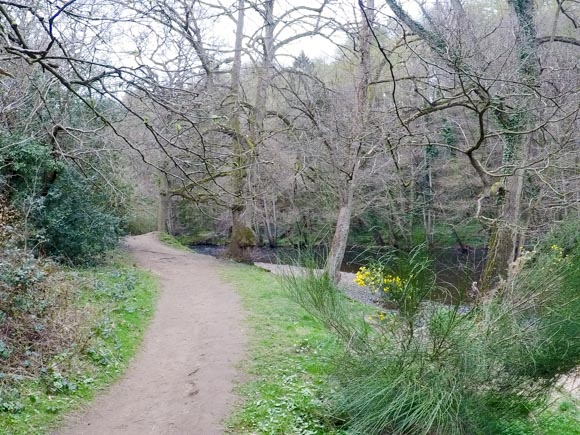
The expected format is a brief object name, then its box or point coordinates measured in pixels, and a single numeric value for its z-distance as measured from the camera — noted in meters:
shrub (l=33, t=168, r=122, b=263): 12.31
